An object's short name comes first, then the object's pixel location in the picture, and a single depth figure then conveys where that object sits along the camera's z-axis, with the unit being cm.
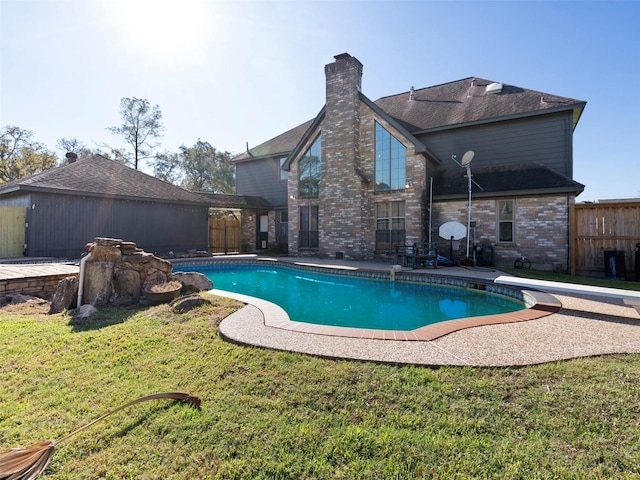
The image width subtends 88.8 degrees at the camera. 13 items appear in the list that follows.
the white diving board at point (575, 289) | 558
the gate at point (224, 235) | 1847
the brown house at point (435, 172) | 1142
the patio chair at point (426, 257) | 1090
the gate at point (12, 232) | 1162
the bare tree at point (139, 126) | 2694
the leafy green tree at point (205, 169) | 3288
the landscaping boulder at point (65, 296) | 565
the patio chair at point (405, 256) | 1125
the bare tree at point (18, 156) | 2464
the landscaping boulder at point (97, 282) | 588
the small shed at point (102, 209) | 1168
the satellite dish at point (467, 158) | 1189
